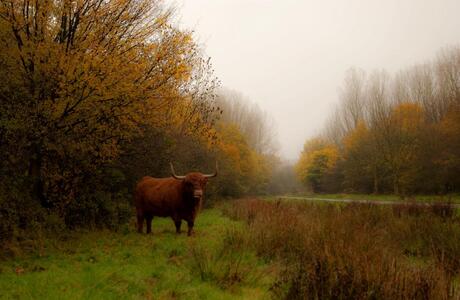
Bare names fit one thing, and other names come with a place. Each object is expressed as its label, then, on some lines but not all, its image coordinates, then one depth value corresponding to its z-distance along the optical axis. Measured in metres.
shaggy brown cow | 10.26
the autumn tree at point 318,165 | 52.00
